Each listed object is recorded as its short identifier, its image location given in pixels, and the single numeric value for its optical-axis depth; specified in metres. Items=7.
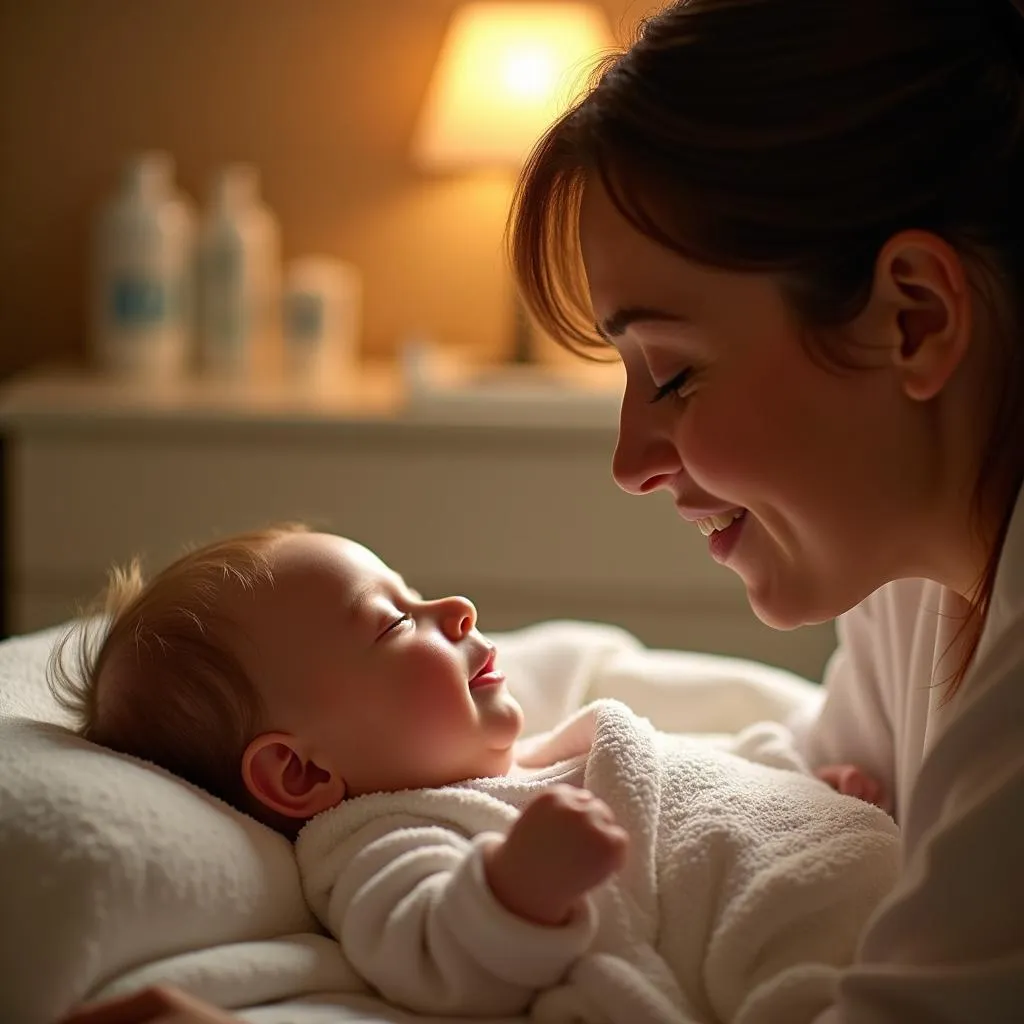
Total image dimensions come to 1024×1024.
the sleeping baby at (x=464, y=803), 0.84
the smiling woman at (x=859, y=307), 0.79
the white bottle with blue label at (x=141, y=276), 2.35
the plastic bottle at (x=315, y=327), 2.38
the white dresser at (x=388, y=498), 2.14
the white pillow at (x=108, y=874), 0.82
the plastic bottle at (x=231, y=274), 2.39
